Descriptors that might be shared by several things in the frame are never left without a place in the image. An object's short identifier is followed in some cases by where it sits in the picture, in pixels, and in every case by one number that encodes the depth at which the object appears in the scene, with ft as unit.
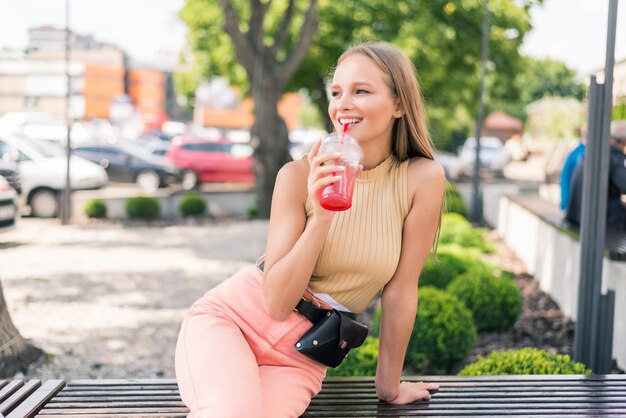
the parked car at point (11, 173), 48.75
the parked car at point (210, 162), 83.20
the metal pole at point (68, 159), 51.93
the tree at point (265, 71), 51.98
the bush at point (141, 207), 55.16
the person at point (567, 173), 29.89
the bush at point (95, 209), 54.39
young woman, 8.70
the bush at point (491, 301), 22.63
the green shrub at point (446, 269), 26.12
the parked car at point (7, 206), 39.49
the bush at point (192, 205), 57.72
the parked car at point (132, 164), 81.76
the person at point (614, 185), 24.72
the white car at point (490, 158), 118.91
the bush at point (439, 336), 18.39
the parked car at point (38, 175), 55.47
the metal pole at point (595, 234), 14.79
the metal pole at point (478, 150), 57.31
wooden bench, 9.70
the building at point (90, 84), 199.21
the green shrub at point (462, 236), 37.37
